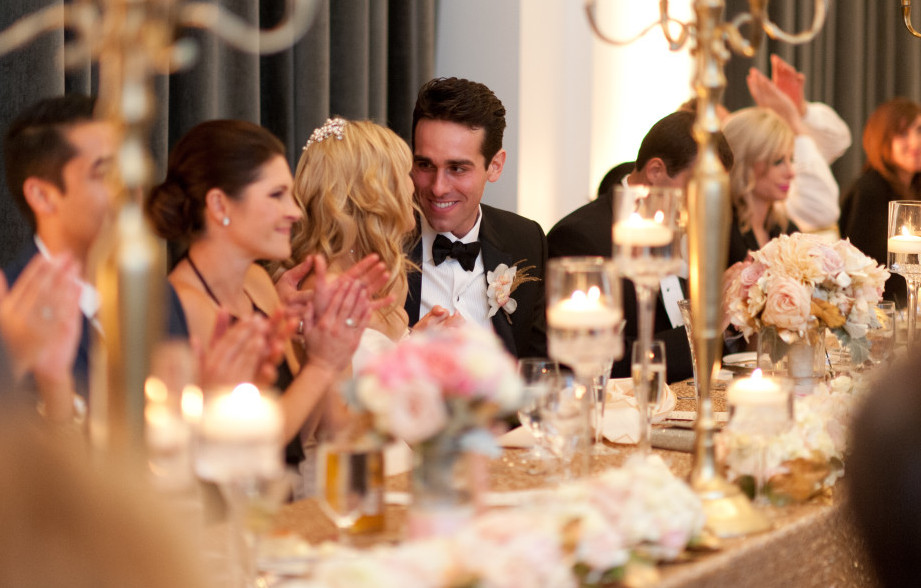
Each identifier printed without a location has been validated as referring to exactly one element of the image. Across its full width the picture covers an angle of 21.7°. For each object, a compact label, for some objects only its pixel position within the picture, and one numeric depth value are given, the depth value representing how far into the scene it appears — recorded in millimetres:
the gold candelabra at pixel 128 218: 2544
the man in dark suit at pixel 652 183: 4351
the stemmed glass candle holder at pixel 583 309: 2855
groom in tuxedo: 4153
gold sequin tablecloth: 2796
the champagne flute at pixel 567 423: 2976
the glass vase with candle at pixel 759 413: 2940
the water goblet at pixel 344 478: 2745
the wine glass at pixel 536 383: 3036
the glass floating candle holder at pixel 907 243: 3808
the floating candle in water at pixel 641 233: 2925
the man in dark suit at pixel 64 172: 3187
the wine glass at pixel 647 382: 2987
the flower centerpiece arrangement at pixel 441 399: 2641
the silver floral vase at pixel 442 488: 2663
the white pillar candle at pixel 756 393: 2937
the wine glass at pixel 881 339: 3667
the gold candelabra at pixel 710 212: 2838
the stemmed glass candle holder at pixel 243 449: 2574
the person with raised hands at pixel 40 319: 2782
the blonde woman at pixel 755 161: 5363
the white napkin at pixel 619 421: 3284
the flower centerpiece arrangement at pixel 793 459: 2977
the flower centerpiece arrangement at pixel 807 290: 3541
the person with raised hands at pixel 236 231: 3432
